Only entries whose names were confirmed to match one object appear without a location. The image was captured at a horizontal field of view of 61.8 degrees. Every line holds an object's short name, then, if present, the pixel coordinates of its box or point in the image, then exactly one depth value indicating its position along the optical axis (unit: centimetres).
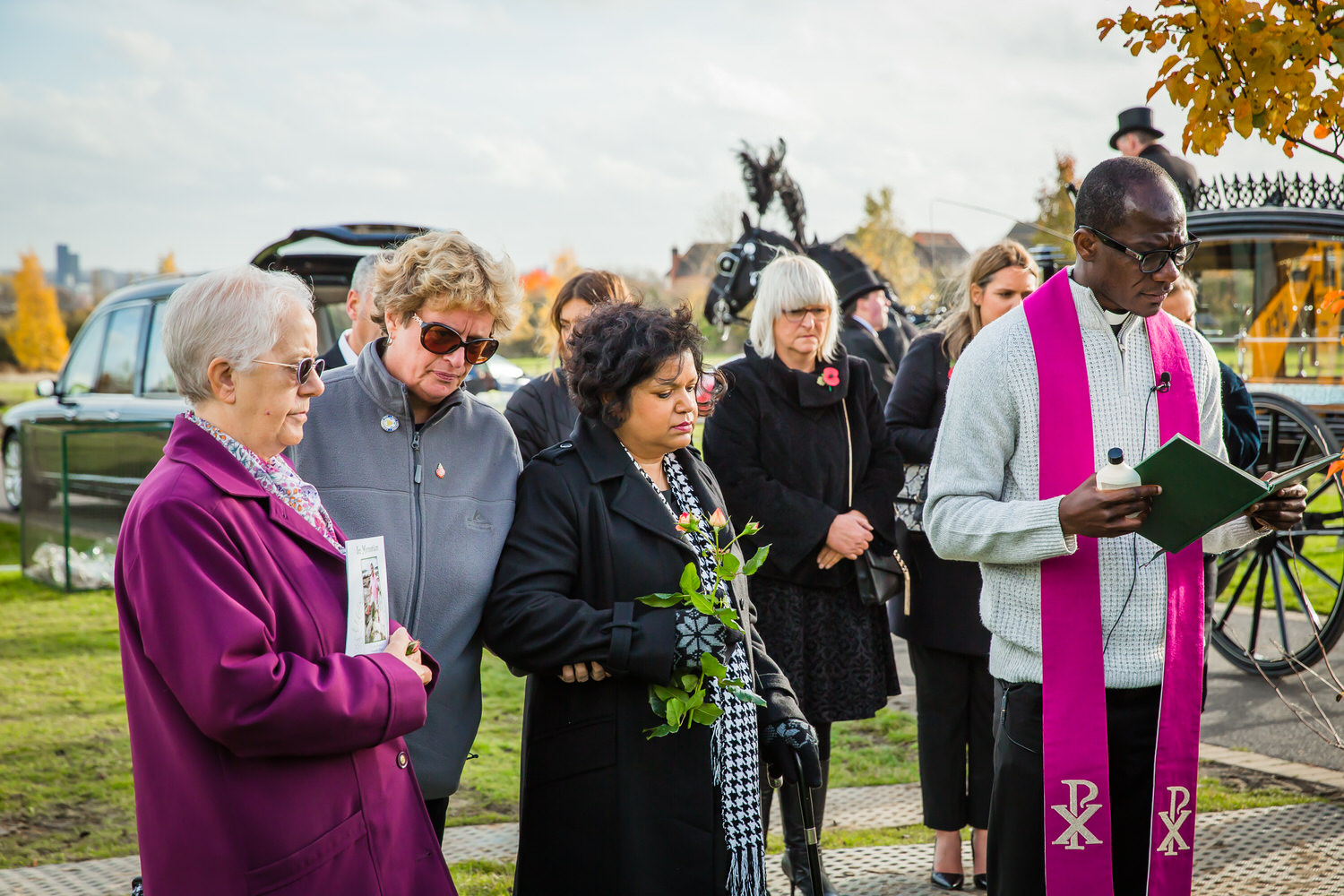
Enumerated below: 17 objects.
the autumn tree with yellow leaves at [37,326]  4481
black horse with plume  809
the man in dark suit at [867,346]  662
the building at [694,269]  5005
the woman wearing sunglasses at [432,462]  250
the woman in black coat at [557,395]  405
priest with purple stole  244
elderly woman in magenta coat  175
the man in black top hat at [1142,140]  704
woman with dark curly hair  242
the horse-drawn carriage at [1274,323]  603
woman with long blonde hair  381
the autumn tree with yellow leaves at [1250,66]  263
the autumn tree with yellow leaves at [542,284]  5536
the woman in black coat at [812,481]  385
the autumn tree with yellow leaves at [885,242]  4062
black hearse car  819
